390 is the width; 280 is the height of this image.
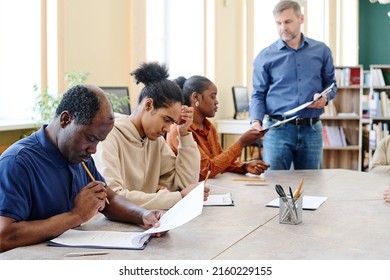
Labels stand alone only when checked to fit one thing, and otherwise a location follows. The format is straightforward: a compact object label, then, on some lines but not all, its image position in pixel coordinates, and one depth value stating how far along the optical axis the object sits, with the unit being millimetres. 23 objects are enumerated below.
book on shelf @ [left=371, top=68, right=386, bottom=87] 6594
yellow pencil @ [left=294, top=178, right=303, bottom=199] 1722
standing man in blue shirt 3158
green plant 3527
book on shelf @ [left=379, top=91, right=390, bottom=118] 6512
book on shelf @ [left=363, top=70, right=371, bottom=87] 6829
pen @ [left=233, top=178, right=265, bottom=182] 2561
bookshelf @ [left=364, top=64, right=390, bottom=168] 6480
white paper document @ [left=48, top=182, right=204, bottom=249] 1373
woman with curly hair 1885
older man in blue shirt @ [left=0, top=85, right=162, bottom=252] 1361
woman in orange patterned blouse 2660
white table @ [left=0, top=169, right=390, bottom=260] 1321
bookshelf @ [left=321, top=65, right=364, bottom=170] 6164
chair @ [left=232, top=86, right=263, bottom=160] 6580
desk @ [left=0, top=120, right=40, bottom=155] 3497
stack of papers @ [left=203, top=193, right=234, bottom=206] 1954
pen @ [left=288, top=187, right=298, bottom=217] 1657
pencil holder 1659
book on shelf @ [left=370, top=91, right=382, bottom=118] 6488
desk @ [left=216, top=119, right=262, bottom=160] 6242
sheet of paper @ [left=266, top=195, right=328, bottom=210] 1913
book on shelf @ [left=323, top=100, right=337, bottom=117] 6121
